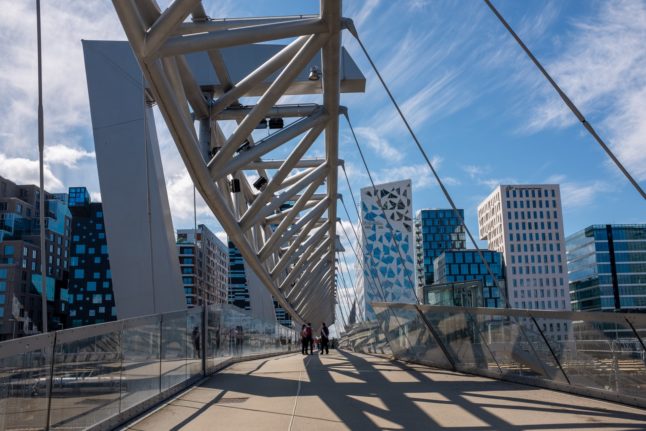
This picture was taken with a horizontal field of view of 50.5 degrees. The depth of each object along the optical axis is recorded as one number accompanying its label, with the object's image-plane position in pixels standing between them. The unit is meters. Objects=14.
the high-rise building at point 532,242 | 125.06
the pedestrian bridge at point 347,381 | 6.21
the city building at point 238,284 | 157.12
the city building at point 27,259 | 72.38
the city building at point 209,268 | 107.06
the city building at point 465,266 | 125.69
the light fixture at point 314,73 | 13.75
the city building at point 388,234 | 119.61
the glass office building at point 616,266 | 106.31
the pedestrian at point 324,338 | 28.02
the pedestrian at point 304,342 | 27.56
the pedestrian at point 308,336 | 27.42
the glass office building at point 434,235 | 169.25
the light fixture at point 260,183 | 18.44
